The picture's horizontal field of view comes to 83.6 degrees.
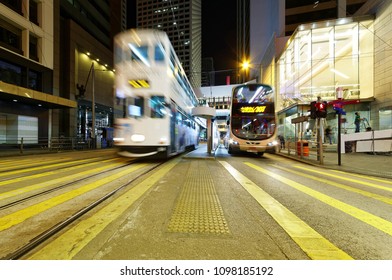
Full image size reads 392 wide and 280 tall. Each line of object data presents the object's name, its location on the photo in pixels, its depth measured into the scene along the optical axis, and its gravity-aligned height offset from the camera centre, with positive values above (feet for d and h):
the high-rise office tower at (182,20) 167.84 +105.45
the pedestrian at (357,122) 55.57 +4.46
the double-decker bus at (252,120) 42.88 +3.88
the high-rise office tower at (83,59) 93.04 +37.61
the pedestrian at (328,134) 65.26 +1.61
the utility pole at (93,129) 78.26 +3.46
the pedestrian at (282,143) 78.54 -1.36
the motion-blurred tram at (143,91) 28.35 +6.21
